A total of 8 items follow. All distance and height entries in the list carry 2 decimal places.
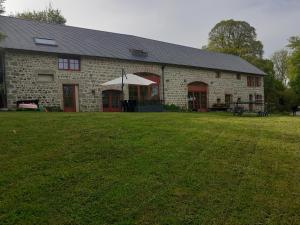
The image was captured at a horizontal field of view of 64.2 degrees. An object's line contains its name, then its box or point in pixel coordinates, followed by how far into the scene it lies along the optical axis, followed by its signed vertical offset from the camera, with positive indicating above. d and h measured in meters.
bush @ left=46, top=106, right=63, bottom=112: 13.82 +0.07
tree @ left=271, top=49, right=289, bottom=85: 39.15 +6.91
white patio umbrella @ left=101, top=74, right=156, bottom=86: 13.32 +1.60
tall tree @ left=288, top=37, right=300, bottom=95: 28.85 +5.16
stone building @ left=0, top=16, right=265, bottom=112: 13.56 +2.73
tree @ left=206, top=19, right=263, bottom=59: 33.85 +9.80
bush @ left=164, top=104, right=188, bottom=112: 17.71 -0.03
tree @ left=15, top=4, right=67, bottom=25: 27.75 +11.29
